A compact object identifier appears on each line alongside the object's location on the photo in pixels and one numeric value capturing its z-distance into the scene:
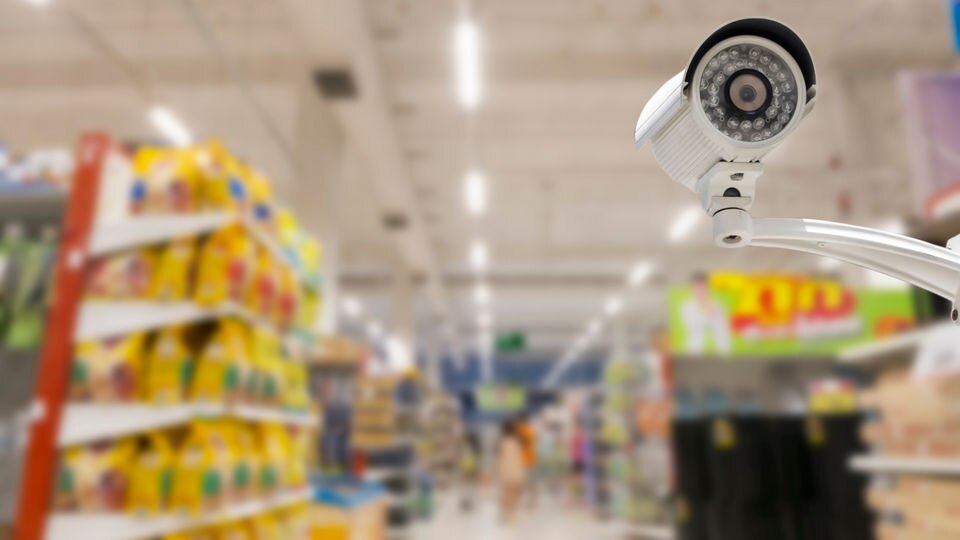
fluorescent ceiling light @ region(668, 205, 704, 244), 10.22
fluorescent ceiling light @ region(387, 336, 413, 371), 11.49
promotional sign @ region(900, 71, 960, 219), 2.04
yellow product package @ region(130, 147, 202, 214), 2.20
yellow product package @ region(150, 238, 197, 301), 2.13
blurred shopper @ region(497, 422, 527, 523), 10.41
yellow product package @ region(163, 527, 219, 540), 2.04
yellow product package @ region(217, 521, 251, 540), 2.27
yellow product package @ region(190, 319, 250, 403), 2.17
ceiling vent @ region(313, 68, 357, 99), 7.03
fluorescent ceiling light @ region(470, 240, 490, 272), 13.17
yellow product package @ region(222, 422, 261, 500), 2.29
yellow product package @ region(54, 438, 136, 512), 1.96
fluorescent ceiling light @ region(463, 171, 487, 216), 9.34
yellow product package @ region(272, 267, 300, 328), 2.71
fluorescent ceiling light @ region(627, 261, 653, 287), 14.10
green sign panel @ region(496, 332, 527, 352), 16.22
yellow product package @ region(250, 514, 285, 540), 2.48
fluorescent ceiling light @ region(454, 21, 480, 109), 6.09
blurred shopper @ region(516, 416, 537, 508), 12.41
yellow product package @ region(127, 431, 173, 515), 1.97
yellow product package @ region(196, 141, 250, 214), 2.26
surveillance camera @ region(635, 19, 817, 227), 0.52
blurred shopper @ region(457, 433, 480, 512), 16.14
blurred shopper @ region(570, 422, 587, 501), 12.79
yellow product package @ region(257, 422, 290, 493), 2.54
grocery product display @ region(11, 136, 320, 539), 1.99
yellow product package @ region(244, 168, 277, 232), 2.58
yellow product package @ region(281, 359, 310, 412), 2.87
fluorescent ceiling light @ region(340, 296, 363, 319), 19.01
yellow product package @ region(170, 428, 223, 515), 2.03
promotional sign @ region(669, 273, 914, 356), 5.11
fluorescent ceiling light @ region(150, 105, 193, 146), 7.26
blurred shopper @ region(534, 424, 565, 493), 15.98
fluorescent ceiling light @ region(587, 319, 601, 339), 20.90
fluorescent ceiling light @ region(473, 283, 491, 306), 16.68
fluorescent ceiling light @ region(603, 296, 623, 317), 17.77
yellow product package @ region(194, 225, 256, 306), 2.17
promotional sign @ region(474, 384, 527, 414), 23.80
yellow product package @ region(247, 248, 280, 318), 2.41
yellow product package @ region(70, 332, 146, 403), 2.02
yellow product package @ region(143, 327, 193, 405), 2.07
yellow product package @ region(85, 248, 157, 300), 2.11
